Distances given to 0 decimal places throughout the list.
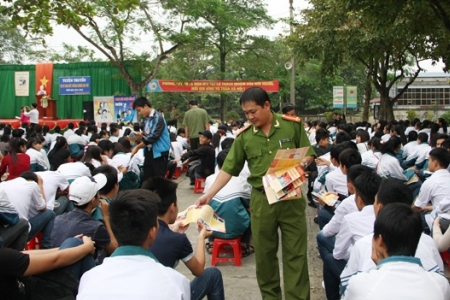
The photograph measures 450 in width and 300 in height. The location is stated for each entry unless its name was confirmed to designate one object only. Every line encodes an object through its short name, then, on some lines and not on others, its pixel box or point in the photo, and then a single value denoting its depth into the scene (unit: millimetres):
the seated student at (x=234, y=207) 4820
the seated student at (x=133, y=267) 1849
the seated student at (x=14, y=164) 6344
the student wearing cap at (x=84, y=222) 3178
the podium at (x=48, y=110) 21656
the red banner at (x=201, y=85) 19375
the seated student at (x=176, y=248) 2725
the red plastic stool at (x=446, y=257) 4230
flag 23344
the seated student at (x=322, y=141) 7170
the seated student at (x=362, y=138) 7507
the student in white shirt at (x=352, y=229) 3156
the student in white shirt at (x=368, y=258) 2525
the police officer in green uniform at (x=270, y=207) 3412
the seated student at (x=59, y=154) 7566
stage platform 19250
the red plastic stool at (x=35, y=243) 4883
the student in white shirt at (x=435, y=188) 4383
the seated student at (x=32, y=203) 4521
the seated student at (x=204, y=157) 8208
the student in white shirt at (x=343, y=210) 3615
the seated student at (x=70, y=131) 10738
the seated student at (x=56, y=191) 5223
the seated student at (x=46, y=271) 2422
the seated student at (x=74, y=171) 5781
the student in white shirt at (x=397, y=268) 1868
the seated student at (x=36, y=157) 7129
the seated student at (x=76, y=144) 8983
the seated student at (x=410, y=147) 7988
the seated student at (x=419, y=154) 7398
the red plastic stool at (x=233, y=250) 4863
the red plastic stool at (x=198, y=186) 8672
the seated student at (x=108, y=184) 4219
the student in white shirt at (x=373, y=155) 6195
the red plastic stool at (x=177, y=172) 10341
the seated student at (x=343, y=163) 4613
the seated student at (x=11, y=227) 3658
